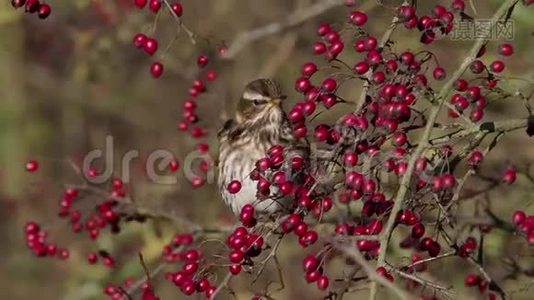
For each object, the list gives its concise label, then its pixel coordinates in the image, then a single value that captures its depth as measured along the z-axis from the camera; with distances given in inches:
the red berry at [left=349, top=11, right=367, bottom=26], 223.2
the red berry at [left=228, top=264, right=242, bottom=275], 226.5
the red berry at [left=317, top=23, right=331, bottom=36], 236.0
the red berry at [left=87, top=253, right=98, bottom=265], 341.7
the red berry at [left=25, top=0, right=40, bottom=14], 244.5
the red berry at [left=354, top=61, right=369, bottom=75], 212.8
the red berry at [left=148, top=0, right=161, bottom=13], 250.8
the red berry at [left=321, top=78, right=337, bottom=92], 214.9
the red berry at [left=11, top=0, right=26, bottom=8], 239.7
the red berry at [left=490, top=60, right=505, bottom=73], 237.8
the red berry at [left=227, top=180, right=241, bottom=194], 242.5
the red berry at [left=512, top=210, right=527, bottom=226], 220.7
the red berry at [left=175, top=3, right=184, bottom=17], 245.6
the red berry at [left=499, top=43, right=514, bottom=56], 244.7
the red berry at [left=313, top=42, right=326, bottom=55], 233.7
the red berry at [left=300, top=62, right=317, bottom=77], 228.4
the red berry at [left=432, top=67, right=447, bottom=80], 235.5
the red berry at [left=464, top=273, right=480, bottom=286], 265.7
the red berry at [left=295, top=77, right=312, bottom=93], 218.5
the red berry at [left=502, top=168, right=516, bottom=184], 230.5
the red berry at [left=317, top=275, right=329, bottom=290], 215.2
